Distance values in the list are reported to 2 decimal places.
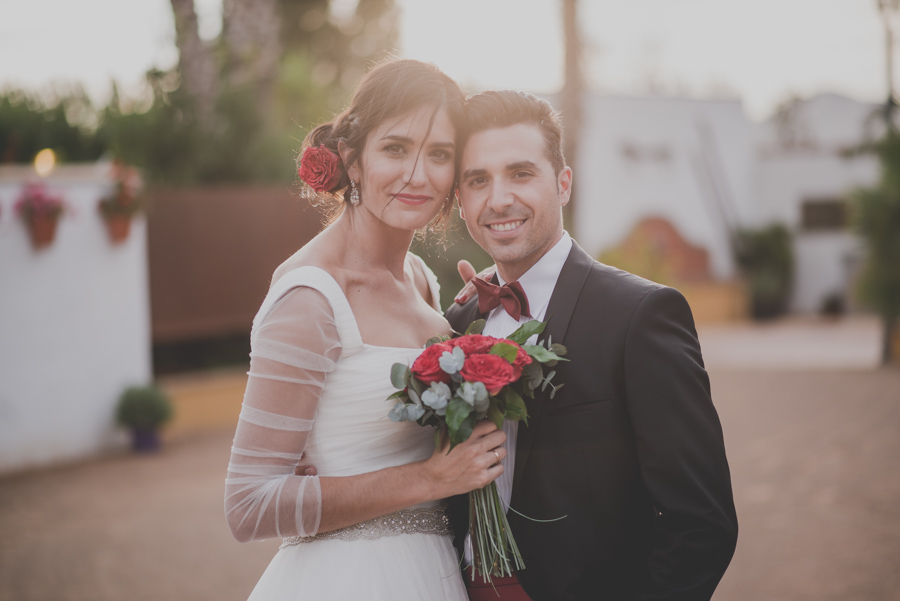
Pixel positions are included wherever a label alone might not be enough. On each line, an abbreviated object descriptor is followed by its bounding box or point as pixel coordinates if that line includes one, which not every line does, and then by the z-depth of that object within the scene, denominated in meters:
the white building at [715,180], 21.75
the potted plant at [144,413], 8.66
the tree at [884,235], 13.34
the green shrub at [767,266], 23.34
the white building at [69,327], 7.87
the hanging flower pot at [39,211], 7.79
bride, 2.21
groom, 2.11
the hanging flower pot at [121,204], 8.49
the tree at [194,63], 11.80
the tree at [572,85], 13.13
